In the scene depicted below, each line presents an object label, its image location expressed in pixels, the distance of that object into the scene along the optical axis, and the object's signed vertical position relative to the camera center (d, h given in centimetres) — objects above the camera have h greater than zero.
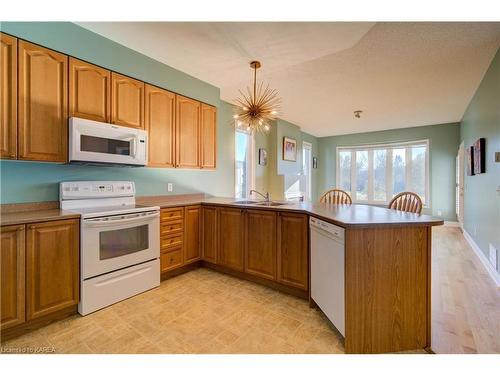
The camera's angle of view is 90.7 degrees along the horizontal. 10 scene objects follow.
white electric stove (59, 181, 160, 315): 205 -51
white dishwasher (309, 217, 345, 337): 165 -62
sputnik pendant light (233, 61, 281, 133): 272 +82
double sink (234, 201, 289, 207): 290 -20
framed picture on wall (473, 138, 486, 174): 327 +42
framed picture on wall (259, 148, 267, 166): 525 +65
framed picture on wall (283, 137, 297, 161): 571 +90
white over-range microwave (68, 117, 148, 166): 215 +41
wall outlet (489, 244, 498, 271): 277 -80
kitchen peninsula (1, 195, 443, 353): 159 -57
